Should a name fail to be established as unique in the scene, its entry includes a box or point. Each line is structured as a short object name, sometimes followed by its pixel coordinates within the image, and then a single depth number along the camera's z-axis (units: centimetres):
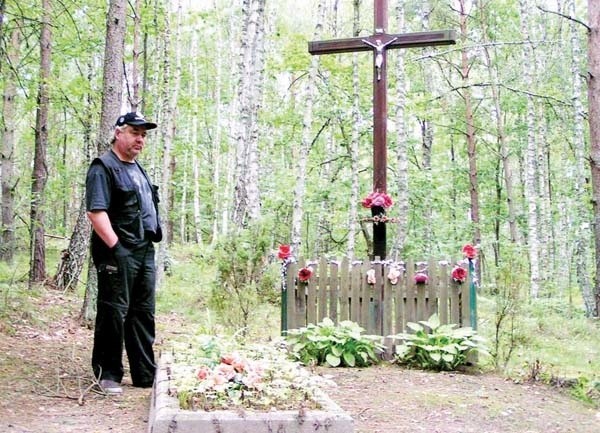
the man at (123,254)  442
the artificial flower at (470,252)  641
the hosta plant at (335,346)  613
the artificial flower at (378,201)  690
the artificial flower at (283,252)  655
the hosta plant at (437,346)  611
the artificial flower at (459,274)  639
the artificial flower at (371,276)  656
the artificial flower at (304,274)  657
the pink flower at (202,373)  321
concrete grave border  282
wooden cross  721
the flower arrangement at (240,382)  308
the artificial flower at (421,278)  649
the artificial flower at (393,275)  649
